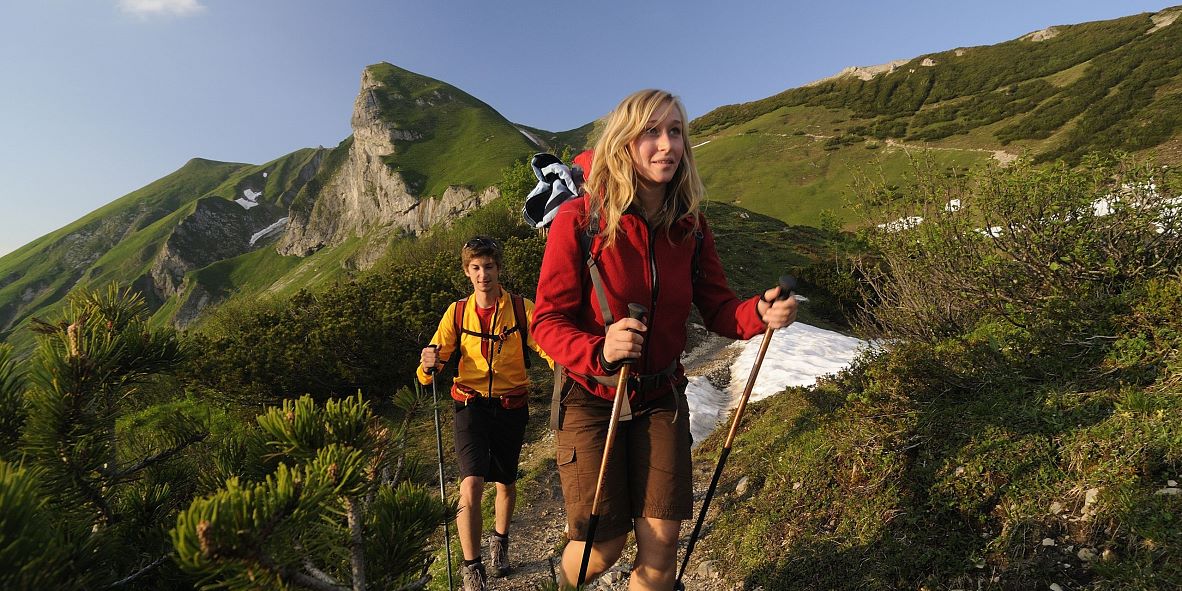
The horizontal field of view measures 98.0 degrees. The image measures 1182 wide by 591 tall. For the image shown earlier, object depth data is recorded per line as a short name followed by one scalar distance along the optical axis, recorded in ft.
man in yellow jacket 13.48
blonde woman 7.93
